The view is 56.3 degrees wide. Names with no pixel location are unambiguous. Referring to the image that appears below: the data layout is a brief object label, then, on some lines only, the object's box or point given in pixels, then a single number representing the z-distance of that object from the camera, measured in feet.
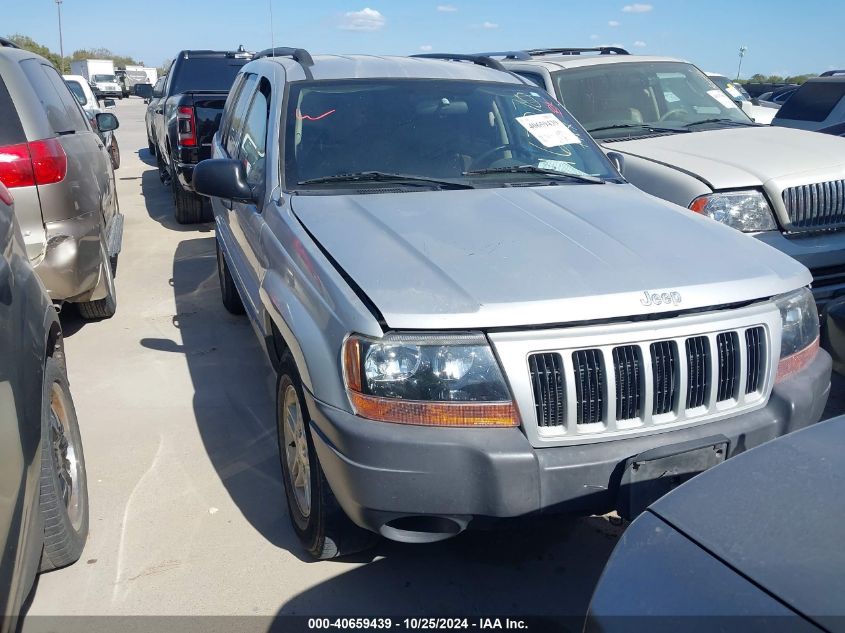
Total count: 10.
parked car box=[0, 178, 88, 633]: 6.75
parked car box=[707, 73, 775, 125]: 33.63
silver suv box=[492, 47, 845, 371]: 15.84
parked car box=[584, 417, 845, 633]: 4.62
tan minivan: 14.79
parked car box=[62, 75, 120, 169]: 45.35
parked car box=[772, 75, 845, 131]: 29.25
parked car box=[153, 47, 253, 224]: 28.32
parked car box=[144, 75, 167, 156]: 42.55
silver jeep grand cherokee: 7.80
